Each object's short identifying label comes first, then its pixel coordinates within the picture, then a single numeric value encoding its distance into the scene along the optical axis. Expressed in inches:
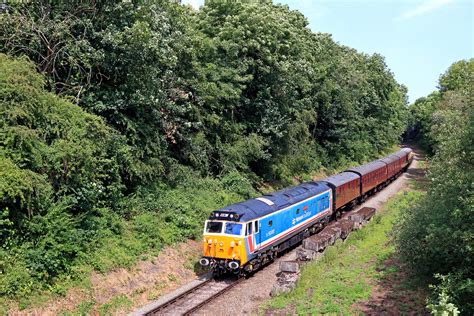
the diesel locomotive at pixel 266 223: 729.6
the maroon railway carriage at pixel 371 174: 1443.2
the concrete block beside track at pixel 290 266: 708.0
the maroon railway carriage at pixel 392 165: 1857.5
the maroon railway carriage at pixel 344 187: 1173.1
